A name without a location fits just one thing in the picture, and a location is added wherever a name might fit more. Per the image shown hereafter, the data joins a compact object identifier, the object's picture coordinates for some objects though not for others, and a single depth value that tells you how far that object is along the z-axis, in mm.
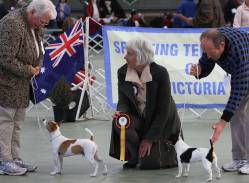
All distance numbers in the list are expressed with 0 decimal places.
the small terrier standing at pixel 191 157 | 11227
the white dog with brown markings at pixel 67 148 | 11578
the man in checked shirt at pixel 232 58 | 11180
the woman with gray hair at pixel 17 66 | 11391
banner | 17547
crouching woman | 12078
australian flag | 17734
